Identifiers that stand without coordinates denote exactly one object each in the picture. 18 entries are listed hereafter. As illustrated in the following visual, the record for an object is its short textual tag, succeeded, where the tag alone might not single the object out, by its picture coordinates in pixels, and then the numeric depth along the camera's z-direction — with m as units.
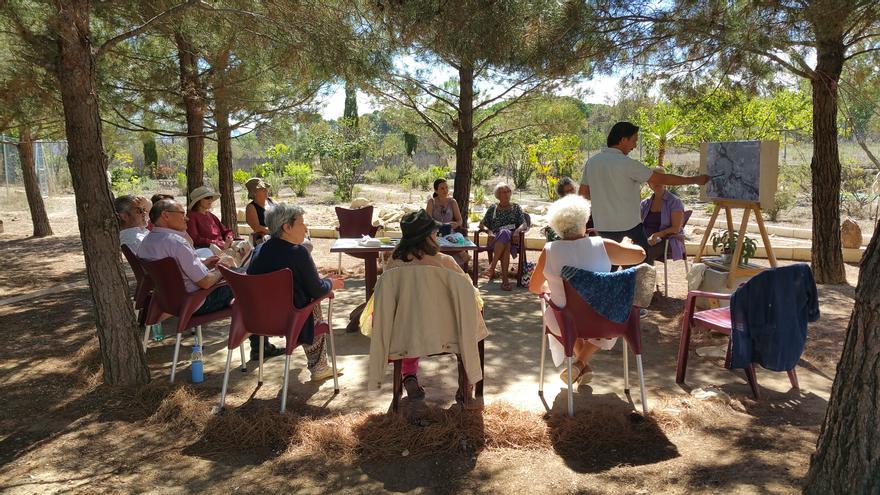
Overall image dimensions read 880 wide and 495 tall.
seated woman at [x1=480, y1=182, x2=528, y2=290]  6.41
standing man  4.38
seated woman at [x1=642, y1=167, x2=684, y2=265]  5.63
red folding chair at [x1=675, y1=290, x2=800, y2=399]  3.52
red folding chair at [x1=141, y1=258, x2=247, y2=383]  3.73
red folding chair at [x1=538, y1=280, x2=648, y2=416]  3.16
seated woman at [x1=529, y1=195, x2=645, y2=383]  3.32
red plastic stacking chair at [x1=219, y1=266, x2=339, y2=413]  3.23
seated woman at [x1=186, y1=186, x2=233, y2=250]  5.45
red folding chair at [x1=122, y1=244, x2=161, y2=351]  4.19
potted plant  4.64
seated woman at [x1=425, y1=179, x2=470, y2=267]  6.64
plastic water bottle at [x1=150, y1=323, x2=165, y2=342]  4.72
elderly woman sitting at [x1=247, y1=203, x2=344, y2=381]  3.42
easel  4.42
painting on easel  4.34
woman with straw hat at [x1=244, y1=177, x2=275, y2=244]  5.91
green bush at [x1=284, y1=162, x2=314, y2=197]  16.53
